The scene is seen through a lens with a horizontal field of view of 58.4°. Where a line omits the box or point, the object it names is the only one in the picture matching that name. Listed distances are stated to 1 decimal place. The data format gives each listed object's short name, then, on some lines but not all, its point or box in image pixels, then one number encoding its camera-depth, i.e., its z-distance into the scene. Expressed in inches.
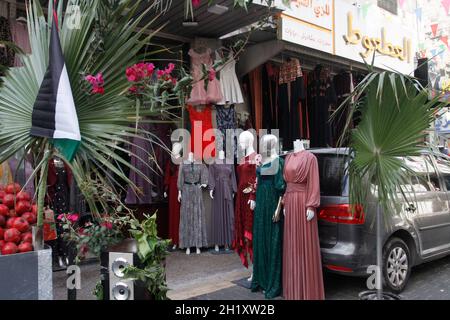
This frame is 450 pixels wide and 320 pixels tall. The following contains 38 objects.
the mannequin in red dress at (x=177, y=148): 253.4
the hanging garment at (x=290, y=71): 302.5
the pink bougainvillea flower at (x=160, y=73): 106.3
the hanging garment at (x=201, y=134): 267.4
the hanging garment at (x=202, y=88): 259.1
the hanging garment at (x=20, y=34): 203.5
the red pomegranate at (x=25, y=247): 92.3
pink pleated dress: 170.1
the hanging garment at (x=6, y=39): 196.4
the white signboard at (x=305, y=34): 256.5
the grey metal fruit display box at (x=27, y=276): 87.2
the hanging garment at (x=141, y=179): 254.5
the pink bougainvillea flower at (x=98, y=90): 95.7
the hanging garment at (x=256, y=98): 309.4
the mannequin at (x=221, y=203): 267.7
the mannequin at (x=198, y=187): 260.8
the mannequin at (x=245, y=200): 205.8
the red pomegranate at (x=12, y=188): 101.9
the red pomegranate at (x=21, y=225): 96.4
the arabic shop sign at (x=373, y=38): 300.2
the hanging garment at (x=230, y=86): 276.1
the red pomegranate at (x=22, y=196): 100.7
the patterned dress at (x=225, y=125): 277.0
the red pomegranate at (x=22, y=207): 99.9
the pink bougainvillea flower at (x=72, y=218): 126.2
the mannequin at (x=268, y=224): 183.8
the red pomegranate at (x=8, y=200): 98.7
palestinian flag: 93.6
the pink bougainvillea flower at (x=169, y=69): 107.4
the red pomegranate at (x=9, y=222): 96.5
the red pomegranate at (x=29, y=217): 99.3
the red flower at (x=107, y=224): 112.7
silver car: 171.6
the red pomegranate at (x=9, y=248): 90.2
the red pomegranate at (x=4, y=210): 95.8
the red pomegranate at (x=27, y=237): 95.3
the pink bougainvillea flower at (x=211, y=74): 112.3
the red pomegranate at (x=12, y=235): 93.2
